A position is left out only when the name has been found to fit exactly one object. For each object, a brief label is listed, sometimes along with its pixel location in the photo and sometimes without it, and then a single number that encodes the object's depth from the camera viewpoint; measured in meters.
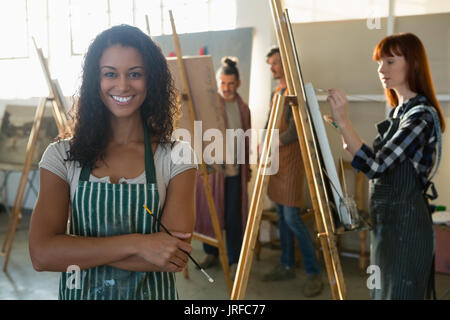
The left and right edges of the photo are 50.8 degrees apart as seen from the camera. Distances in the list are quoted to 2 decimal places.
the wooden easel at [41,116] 3.21
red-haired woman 1.87
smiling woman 1.21
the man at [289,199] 3.40
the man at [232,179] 3.80
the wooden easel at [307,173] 2.01
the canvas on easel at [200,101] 2.79
